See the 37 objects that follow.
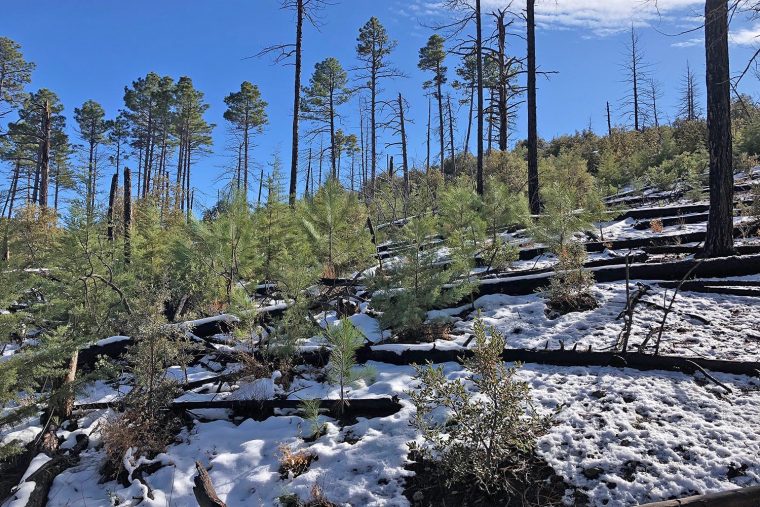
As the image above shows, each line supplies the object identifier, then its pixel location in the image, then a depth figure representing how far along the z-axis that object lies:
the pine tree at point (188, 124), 34.31
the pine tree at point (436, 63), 30.42
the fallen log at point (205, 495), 2.51
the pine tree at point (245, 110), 33.91
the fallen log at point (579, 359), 3.58
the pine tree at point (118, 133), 38.26
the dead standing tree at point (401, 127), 25.39
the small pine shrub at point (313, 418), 3.74
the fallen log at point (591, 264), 6.32
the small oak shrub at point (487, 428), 2.79
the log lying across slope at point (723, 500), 2.25
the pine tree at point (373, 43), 25.47
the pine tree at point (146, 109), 35.56
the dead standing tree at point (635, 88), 29.66
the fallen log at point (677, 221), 8.69
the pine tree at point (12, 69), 25.16
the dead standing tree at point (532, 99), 11.90
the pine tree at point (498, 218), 6.99
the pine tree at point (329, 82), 27.55
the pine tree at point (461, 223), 6.64
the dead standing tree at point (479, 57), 14.54
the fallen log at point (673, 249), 6.63
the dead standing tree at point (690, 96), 29.72
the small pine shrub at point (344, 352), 3.97
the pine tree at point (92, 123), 39.59
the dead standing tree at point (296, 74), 14.41
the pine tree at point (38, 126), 31.39
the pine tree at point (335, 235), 6.62
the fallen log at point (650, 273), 5.55
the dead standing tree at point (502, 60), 15.60
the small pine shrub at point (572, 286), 5.28
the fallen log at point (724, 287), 5.00
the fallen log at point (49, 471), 3.34
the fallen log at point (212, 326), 5.61
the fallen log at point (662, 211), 9.47
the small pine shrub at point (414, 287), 5.14
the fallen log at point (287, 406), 3.98
